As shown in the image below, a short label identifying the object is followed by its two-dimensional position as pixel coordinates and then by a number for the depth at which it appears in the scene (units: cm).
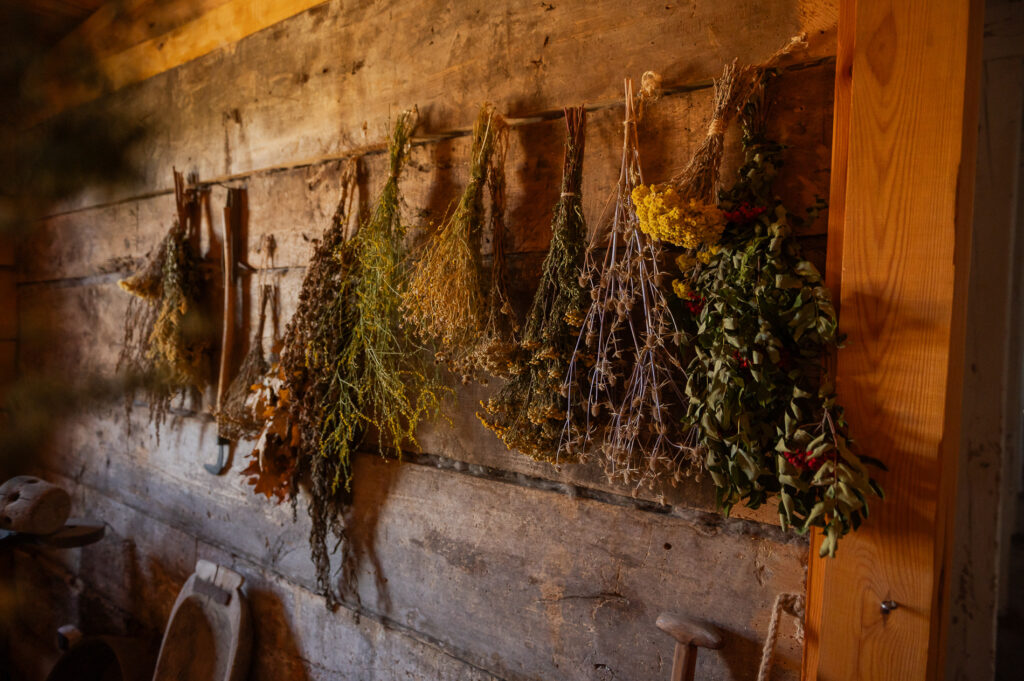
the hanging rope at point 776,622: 100
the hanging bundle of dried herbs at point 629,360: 104
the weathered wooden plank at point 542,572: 109
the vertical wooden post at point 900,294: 87
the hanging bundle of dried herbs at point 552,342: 111
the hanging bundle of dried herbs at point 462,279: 126
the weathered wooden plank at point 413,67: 112
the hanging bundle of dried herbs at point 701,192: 94
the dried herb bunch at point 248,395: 167
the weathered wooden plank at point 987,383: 167
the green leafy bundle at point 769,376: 85
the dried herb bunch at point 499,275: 123
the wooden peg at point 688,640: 103
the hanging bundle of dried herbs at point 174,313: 202
